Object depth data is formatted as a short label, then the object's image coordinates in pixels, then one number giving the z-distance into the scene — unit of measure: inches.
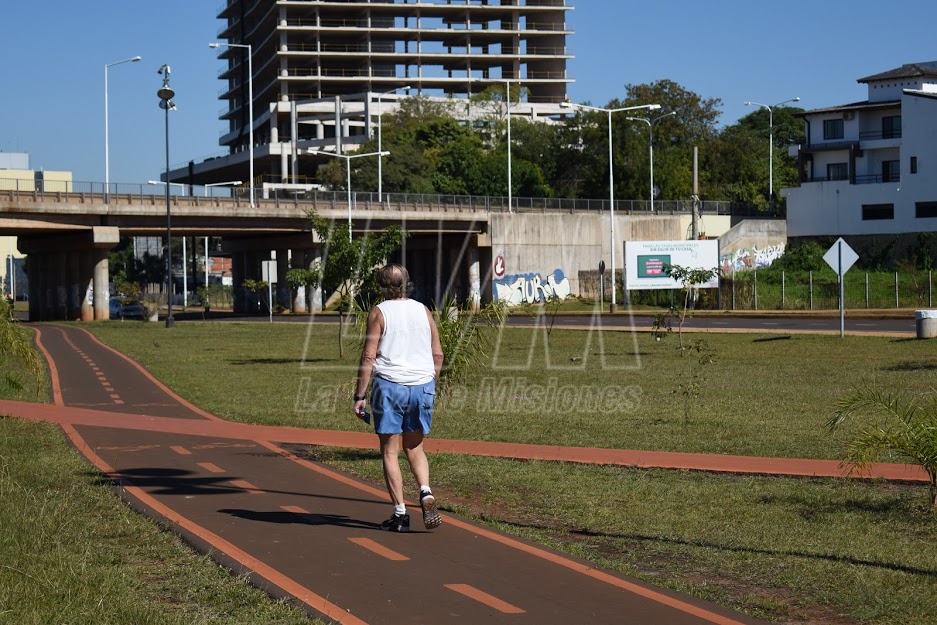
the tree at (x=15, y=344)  638.5
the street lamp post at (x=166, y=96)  2236.7
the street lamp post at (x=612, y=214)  2359.3
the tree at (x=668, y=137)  3772.1
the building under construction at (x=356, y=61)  5157.5
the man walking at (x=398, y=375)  361.4
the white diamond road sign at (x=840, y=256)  1382.9
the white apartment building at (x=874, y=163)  2849.4
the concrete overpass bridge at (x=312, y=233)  2652.6
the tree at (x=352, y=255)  1226.6
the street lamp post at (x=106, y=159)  3007.9
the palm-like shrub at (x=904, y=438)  374.0
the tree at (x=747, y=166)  4045.0
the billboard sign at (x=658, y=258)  2345.0
